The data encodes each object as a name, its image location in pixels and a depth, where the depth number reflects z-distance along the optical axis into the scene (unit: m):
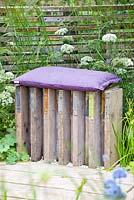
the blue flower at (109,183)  1.45
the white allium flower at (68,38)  4.99
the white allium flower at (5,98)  4.60
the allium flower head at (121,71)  4.69
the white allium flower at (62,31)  4.82
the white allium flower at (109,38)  4.62
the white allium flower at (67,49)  4.71
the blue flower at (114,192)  1.40
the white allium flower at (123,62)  4.68
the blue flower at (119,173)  1.56
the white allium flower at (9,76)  4.72
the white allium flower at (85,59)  4.73
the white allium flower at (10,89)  4.73
